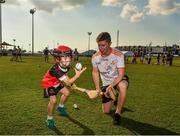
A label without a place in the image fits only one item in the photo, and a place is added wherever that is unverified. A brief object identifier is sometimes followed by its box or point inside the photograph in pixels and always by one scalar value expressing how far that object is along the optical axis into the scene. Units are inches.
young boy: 134.2
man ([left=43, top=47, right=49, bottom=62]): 849.2
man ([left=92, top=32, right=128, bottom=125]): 142.5
